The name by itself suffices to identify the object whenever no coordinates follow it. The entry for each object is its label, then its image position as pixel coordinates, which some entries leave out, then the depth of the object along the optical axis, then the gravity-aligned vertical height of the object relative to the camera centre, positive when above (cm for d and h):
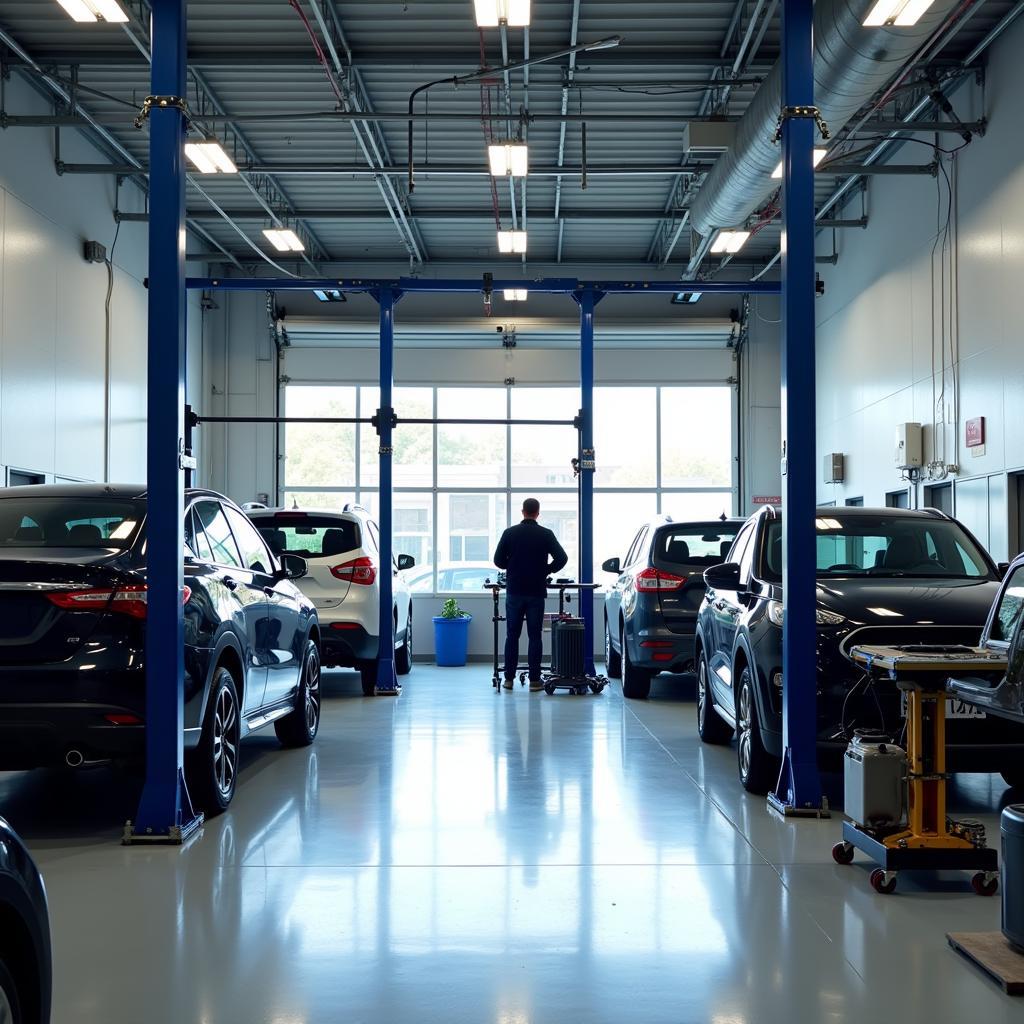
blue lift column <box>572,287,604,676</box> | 1277 +78
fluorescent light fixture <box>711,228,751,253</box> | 1409 +343
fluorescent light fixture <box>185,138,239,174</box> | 1142 +361
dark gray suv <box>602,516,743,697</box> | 1105 -55
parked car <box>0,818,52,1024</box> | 233 -82
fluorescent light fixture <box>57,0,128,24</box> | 862 +373
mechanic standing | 1240 -34
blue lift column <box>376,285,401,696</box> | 1209 -7
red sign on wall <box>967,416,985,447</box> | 1142 +95
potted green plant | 1638 -147
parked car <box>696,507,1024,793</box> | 601 -46
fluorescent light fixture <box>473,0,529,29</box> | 833 +361
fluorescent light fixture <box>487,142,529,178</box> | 1138 +357
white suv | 1145 -41
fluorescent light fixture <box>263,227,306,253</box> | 1470 +358
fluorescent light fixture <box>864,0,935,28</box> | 789 +342
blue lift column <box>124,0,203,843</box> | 560 +39
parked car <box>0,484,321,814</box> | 534 -49
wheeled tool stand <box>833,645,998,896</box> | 470 -112
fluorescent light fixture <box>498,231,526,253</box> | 1462 +354
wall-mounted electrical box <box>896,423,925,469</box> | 1315 +92
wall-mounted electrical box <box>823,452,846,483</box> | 1664 +88
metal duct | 838 +343
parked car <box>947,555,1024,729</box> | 438 -46
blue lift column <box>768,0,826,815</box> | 618 +92
